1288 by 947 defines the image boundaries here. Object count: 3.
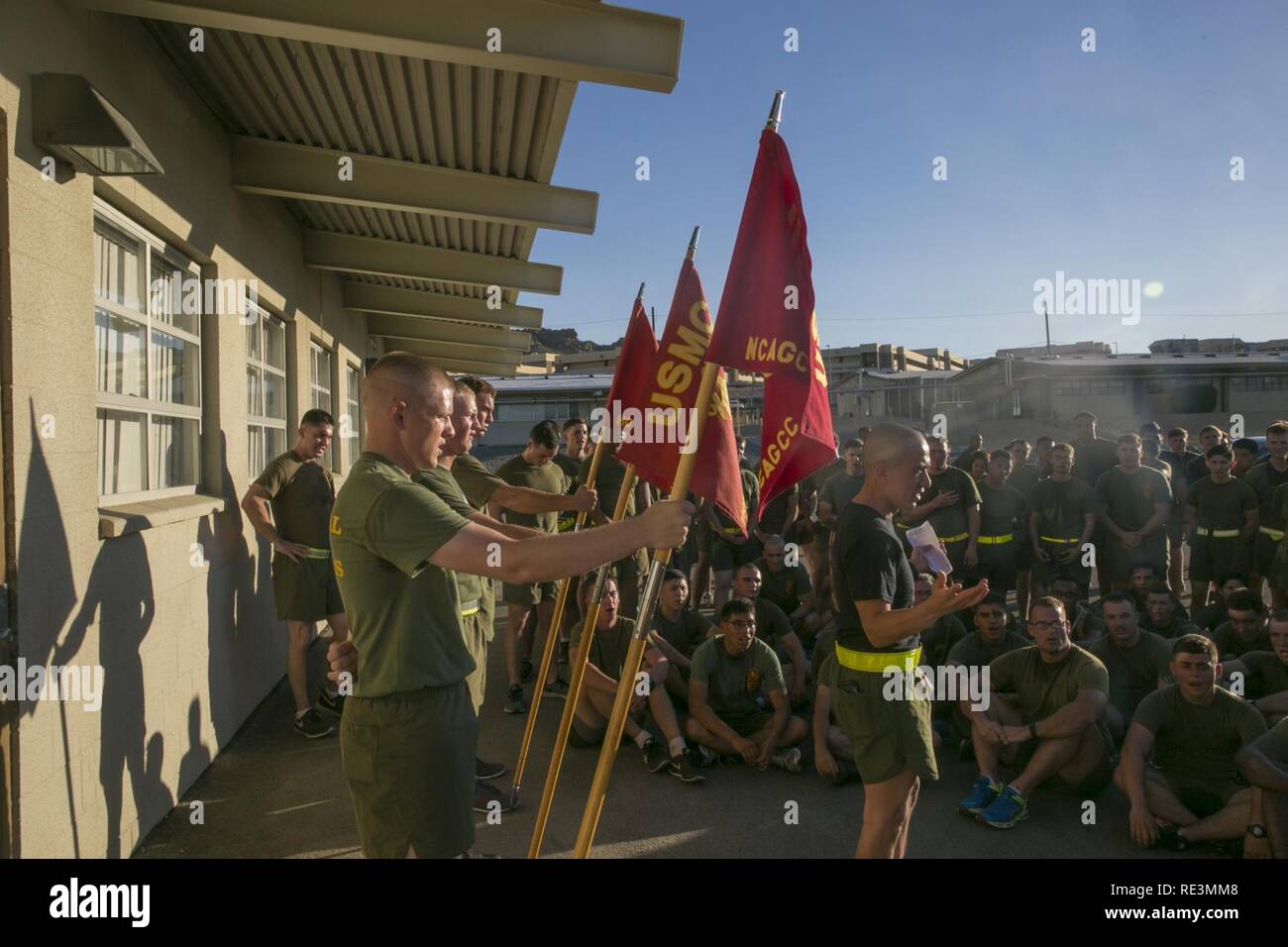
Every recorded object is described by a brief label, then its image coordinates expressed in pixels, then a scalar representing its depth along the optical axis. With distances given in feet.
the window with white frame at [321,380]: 30.86
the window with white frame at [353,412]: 38.37
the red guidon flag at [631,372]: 16.60
